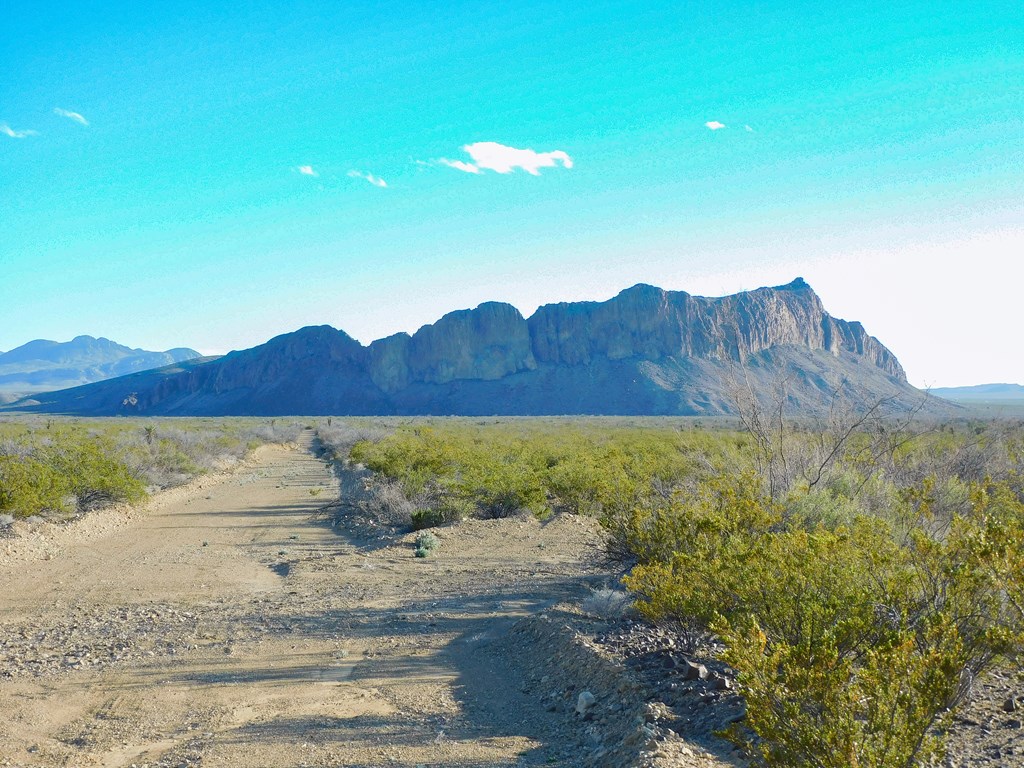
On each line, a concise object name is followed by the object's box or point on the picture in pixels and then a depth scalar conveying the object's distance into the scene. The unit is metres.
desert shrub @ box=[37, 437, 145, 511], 17.11
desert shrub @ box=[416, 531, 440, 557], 13.04
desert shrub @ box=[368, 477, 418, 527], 16.25
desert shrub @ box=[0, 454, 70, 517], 14.55
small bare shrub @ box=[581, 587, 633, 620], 8.10
